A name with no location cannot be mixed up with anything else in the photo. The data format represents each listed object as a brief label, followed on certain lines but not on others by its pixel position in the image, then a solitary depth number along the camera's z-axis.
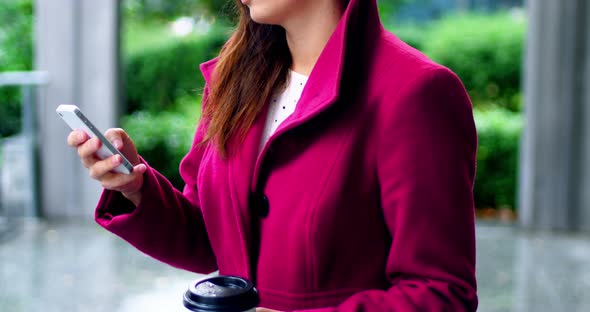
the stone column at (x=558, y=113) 5.82
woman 1.21
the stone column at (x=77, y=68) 6.03
